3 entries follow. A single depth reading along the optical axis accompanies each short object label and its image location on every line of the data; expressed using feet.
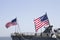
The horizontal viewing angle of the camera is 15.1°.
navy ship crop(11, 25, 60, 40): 212.93
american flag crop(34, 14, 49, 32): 200.07
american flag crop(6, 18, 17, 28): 213.95
